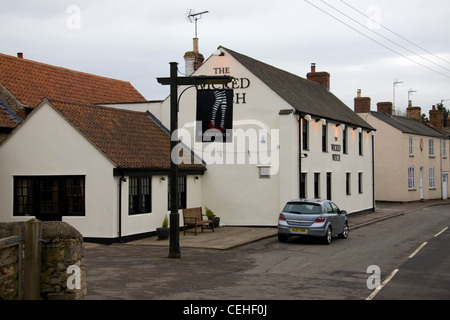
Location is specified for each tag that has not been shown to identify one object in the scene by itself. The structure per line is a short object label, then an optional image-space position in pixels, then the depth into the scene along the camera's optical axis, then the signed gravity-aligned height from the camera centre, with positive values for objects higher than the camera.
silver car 19.81 -1.70
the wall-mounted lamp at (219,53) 26.62 +6.00
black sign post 16.20 +1.49
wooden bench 22.69 -1.82
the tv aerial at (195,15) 30.13 +8.99
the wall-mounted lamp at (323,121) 28.31 +2.79
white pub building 25.36 +1.38
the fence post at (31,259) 9.02 -1.39
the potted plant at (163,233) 20.80 -2.23
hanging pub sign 20.52 +2.45
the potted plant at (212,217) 25.06 -1.95
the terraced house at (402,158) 44.81 +1.38
